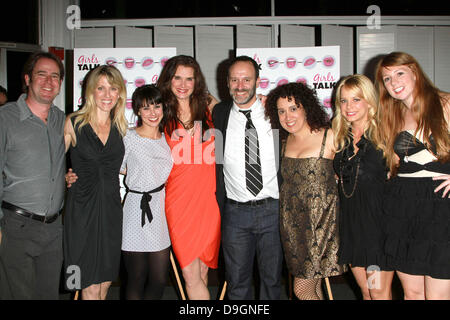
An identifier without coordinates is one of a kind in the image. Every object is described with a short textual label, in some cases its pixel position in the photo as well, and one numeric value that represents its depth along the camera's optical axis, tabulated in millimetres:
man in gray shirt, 1962
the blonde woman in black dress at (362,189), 2064
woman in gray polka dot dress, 2246
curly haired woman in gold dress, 2172
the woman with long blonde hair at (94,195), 2154
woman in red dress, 2357
